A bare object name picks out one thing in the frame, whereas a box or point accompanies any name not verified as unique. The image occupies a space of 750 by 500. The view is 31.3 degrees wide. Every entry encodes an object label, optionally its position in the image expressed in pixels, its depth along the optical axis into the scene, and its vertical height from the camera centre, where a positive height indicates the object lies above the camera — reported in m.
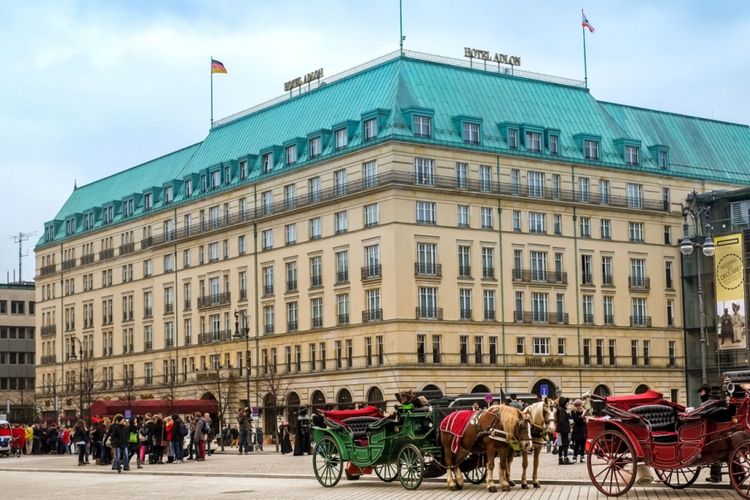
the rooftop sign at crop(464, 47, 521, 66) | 92.12 +20.89
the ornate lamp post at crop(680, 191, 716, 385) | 43.28 +3.50
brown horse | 28.14 -1.62
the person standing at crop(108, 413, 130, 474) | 44.41 -2.49
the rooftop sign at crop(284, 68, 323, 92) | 96.14 +20.48
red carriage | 23.23 -1.46
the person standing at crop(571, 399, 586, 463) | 38.72 -2.09
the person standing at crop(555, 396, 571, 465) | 38.16 -2.13
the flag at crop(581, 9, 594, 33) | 91.06 +22.57
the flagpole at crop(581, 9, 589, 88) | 96.19 +20.27
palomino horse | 28.31 -1.34
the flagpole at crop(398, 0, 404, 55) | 87.31 +20.91
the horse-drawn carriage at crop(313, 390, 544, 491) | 28.44 -1.83
